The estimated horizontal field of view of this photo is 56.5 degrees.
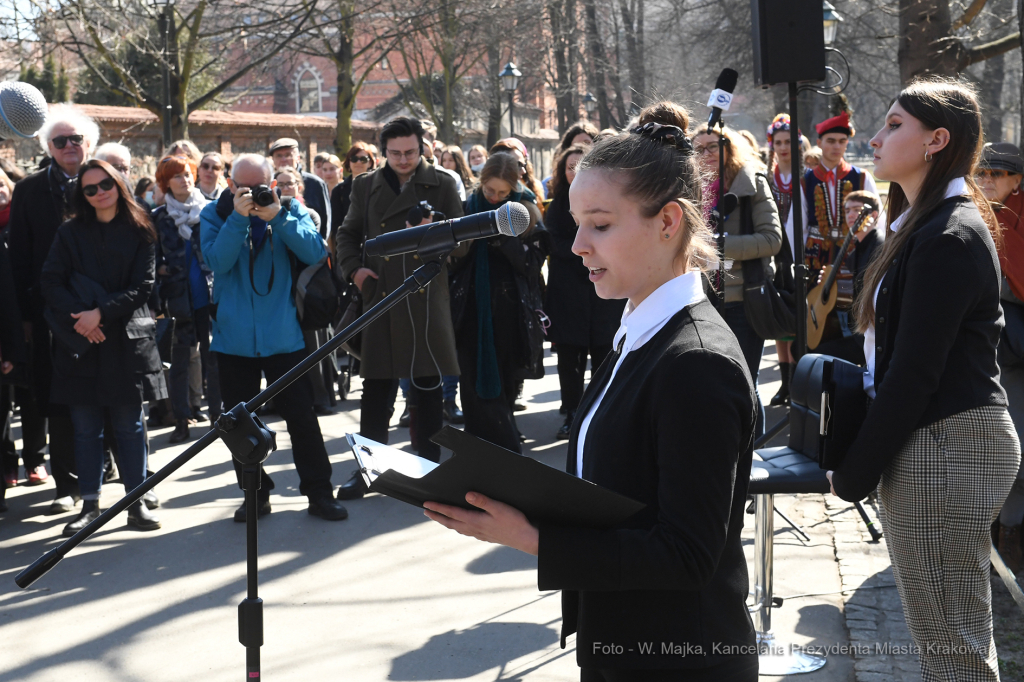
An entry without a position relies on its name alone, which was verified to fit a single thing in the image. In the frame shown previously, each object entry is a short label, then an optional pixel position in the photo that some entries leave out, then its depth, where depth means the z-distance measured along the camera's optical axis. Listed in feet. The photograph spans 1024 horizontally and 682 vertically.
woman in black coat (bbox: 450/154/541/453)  18.57
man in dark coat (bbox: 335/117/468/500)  17.70
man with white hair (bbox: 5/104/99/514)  17.84
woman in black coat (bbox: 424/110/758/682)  5.07
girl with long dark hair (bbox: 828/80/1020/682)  7.84
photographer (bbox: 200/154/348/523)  16.37
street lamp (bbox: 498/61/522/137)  74.59
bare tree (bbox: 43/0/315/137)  46.26
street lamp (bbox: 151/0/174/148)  45.34
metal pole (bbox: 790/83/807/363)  16.67
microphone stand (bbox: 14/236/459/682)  6.91
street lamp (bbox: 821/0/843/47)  43.04
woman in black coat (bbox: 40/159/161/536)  16.37
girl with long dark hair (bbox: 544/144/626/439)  20.61
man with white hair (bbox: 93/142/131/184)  22.20
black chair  9.12
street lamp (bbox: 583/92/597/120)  99.89
